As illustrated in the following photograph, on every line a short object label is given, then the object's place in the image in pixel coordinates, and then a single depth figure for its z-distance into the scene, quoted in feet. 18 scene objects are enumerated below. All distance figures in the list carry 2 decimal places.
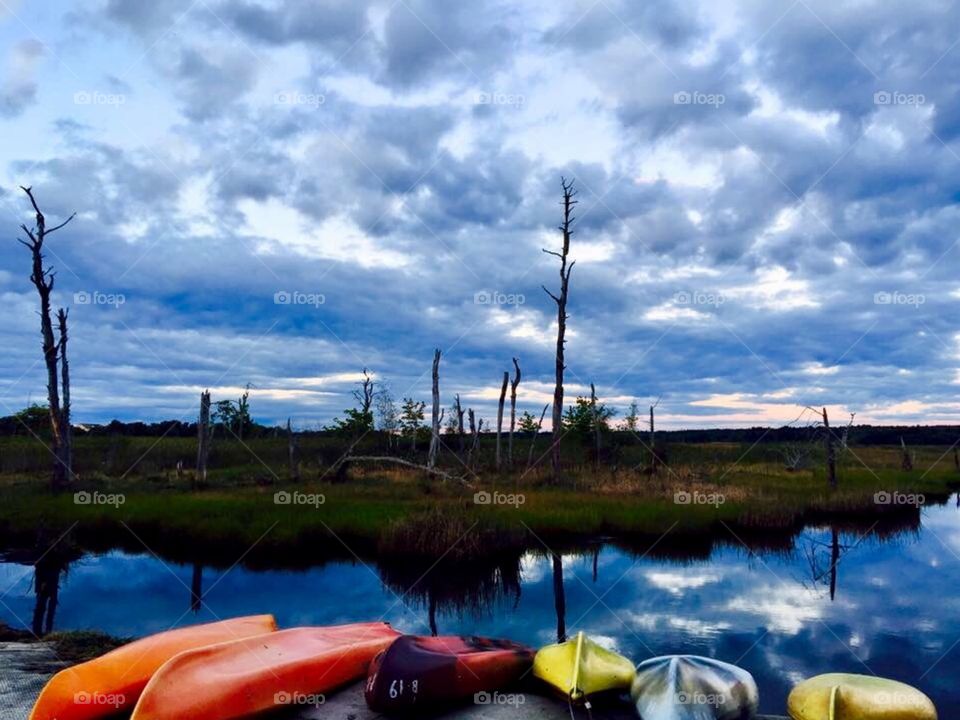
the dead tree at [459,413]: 102.57
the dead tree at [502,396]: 97.97
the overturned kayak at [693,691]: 16.57
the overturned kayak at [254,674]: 15.53
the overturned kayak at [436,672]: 16.67
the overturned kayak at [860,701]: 16.34
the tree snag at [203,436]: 70.32
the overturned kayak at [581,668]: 17.63
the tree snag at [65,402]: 60.29
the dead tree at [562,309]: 72.79
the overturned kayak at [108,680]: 15.70
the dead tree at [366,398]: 115.85
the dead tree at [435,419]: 75.99
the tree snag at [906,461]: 106.52
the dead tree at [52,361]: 59.00
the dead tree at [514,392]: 103.35
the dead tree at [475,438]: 91.35
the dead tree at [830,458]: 74.11
